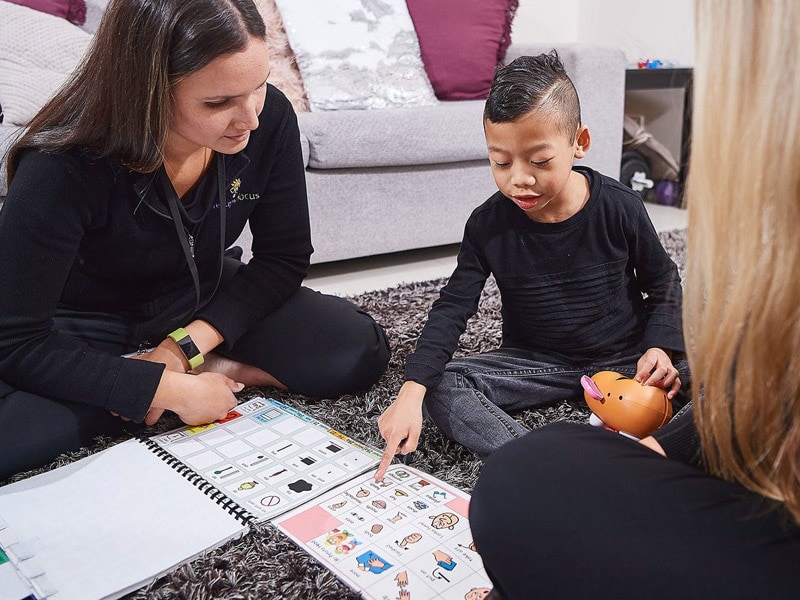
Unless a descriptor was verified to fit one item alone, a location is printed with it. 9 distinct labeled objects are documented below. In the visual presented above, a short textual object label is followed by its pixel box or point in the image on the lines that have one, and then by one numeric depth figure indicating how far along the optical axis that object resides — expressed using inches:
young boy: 38.0
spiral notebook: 29.9
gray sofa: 73.6
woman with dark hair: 34.8
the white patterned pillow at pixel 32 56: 62.9
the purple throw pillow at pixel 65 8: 74.2
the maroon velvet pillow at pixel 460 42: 92.4
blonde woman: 17.1
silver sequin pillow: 84.7
